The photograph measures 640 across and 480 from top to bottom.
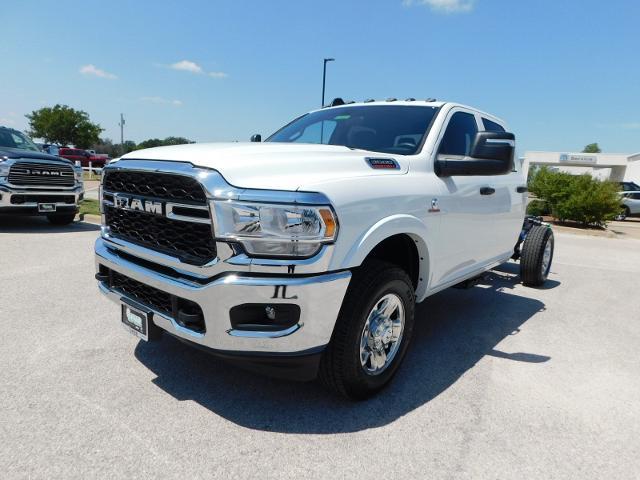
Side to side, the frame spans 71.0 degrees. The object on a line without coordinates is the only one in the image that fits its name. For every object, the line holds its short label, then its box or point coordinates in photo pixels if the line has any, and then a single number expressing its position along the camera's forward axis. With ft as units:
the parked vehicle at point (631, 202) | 64.13
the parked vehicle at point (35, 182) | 24.89
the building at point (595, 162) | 130.54
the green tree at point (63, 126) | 160.09
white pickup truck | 6.95
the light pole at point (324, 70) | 71.51
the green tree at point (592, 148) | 437.99
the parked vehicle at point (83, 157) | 117.38
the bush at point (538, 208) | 52.51
